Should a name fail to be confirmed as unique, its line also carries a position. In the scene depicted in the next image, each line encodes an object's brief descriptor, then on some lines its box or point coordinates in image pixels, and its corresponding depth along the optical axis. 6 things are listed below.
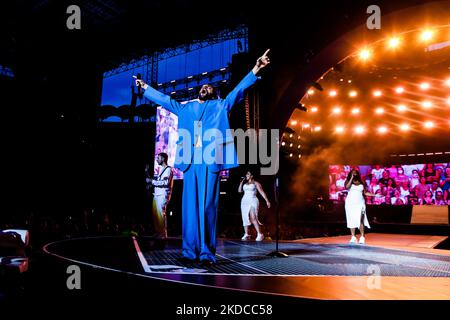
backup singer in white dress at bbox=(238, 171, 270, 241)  8.62
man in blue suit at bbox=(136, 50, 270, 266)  4.00
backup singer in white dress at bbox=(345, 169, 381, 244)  7.81
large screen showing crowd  14.78
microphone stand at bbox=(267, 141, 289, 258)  4.54
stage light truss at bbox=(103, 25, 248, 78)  15.23
